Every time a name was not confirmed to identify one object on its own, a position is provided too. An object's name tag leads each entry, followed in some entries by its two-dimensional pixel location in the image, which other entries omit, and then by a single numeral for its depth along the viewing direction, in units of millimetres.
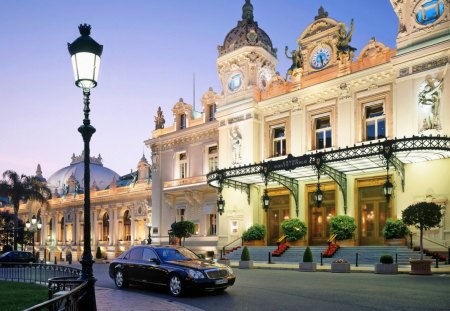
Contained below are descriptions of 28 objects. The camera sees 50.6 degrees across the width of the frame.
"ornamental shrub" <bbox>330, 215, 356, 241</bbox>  28500
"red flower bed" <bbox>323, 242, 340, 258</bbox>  27047
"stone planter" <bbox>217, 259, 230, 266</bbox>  27659
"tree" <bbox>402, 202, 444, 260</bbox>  20531
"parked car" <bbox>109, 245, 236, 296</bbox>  13312
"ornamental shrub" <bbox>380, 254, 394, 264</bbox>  19875
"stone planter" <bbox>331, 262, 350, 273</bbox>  20984
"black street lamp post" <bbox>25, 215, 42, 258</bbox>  40606
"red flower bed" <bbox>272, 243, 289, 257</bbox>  29720
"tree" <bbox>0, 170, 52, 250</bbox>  51456
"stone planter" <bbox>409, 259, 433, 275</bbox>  18828
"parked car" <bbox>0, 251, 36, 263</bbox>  35125
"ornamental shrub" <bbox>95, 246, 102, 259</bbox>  42266
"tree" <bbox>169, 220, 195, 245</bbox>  34562
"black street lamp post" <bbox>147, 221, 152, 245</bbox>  42250
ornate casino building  26344
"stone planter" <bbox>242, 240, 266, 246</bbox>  33478
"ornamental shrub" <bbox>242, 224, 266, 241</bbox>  33094
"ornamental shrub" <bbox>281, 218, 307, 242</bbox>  30797
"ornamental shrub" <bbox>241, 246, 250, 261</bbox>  26000
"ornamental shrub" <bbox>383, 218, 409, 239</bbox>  25734
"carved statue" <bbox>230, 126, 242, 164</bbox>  35938
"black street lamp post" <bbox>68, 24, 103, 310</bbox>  7895
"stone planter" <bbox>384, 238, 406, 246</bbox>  25797
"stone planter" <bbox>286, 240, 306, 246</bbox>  31656
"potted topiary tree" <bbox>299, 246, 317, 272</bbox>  22297
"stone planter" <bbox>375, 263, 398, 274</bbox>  19672
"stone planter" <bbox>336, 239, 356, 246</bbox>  28766
